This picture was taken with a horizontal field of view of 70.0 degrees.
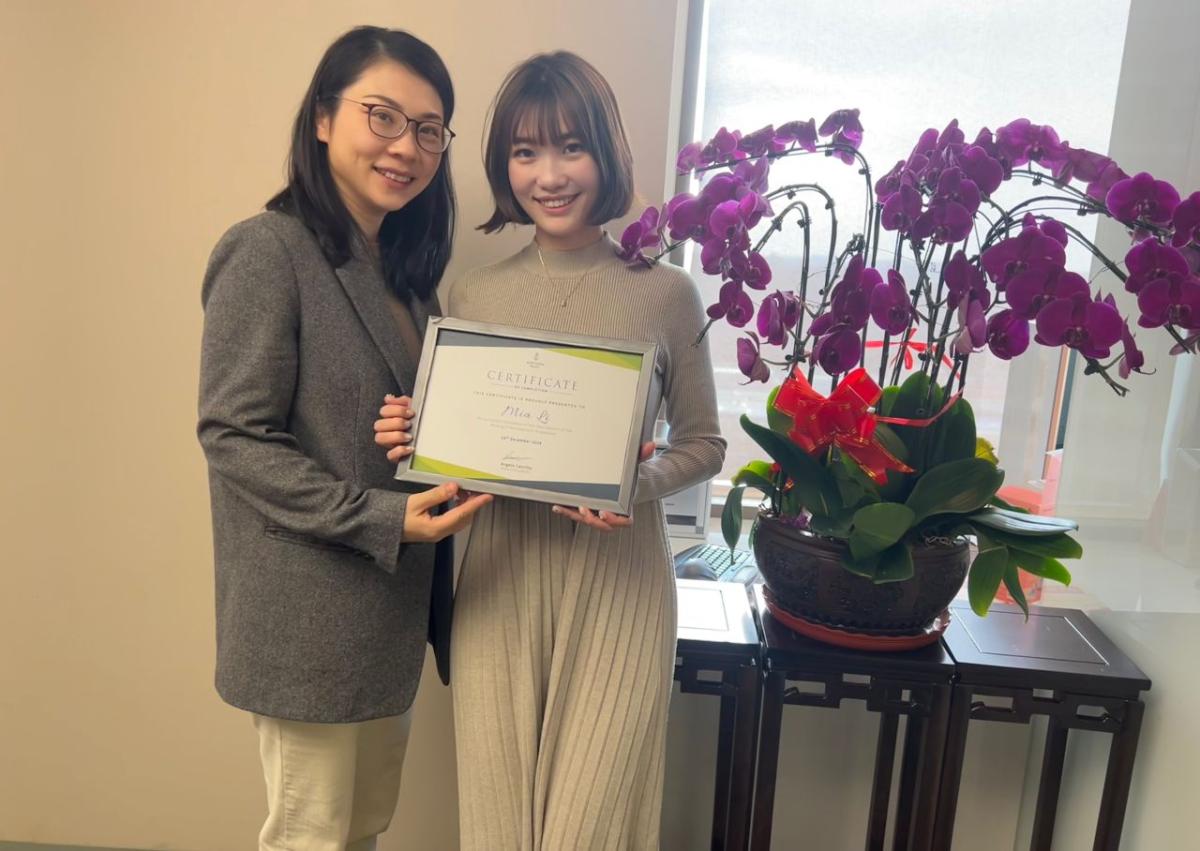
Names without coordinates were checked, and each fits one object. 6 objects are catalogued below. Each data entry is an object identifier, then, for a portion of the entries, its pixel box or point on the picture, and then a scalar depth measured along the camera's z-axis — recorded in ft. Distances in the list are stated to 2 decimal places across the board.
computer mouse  5.44
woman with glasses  3.51
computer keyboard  5.66
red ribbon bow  3.64
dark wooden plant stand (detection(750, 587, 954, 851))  4.20
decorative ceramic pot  4.00
